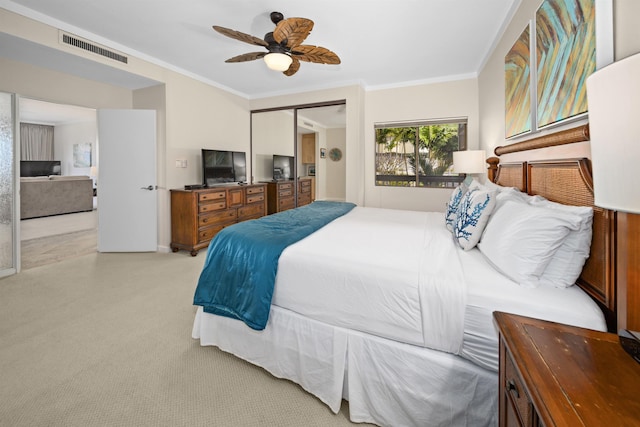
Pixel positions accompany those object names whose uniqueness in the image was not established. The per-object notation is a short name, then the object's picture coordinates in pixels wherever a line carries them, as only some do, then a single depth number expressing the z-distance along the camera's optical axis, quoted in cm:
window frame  446
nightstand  58
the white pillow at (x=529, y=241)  122
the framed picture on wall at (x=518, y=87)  217
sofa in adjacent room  639
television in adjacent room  857
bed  119
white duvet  128
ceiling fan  244
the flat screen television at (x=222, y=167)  447
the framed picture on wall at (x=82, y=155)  920
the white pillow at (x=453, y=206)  225
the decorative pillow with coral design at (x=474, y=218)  175
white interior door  416
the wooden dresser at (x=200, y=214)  409
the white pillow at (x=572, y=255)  120
